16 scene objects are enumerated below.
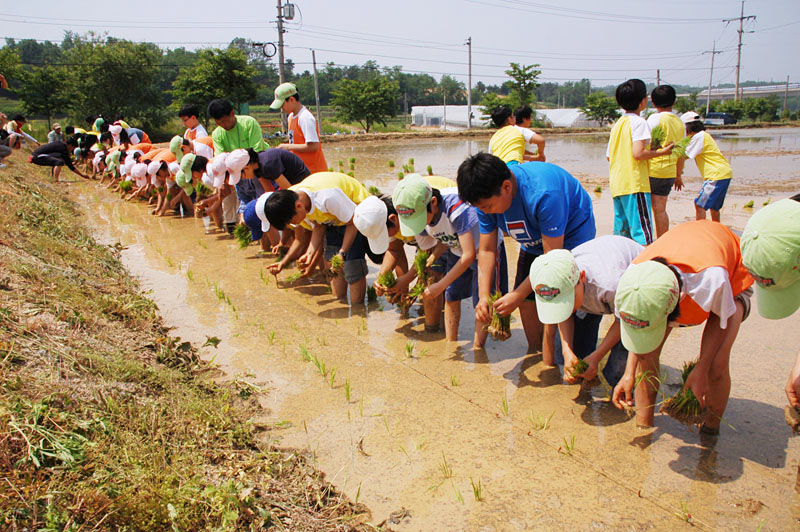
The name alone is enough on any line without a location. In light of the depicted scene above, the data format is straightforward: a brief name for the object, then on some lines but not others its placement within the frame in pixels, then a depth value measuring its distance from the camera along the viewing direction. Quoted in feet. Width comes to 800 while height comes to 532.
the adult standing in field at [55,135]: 52.75
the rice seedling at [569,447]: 8.74
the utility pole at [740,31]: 152.15
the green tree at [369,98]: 122.72
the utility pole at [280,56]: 68.85
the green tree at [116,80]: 95.66
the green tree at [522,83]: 124.08
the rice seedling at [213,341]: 12.80
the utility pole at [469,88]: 113.60
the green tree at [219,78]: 95.61
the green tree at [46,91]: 93.81
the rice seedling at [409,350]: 12.75
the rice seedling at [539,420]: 9.58
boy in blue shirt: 9.77
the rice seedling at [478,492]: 7.72
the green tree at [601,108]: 146.00
